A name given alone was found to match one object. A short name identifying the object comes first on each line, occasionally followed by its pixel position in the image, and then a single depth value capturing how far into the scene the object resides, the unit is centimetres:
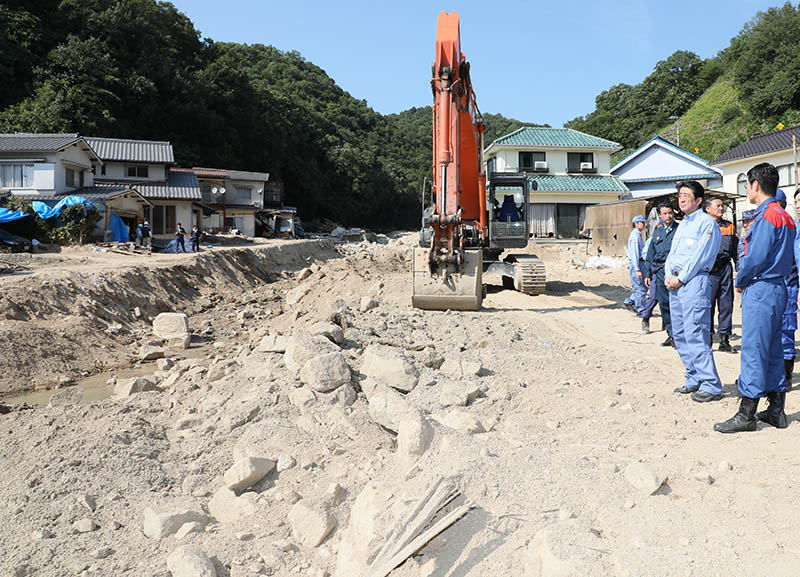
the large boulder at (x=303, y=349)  520
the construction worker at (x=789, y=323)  465
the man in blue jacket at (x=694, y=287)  474
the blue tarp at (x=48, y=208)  2013
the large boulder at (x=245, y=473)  370
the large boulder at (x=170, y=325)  1099
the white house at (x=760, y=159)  2230
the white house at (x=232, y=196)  3788
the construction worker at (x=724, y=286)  692
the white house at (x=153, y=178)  3056
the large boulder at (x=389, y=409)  414
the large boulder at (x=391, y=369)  502
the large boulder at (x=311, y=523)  321
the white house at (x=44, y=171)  2312
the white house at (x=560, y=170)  2989
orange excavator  924
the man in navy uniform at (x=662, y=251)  720
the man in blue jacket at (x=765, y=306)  394
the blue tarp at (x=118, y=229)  2341
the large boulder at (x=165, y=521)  337
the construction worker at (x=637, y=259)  931
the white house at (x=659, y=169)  3114
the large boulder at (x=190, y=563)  294
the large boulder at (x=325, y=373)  478
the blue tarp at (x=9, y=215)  1873
